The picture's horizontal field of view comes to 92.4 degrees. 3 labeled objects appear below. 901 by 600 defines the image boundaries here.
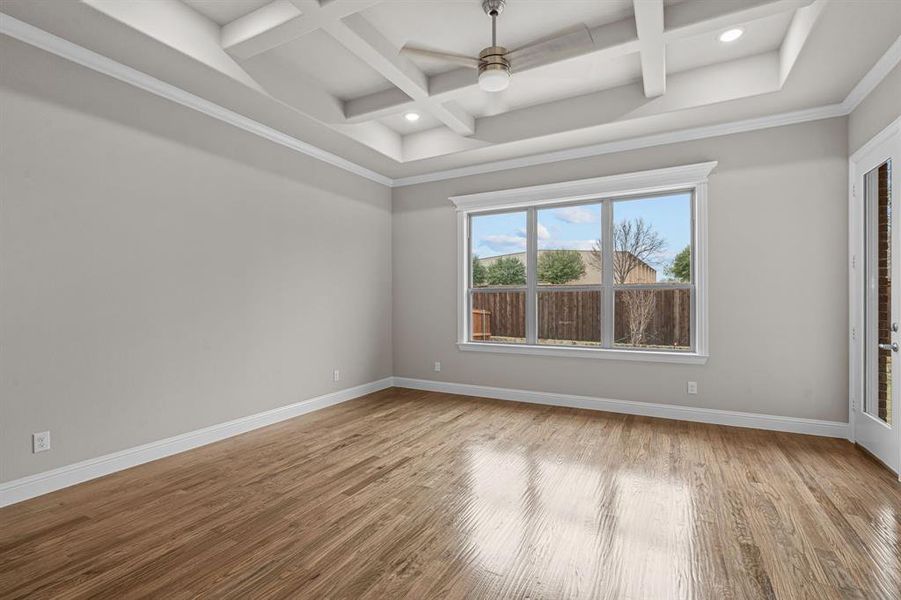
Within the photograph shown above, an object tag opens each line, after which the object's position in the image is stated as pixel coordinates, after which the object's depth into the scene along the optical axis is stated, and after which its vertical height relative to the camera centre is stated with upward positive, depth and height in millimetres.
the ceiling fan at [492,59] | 2779 +1535
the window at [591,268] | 4434 +296
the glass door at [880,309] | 3020 -134
